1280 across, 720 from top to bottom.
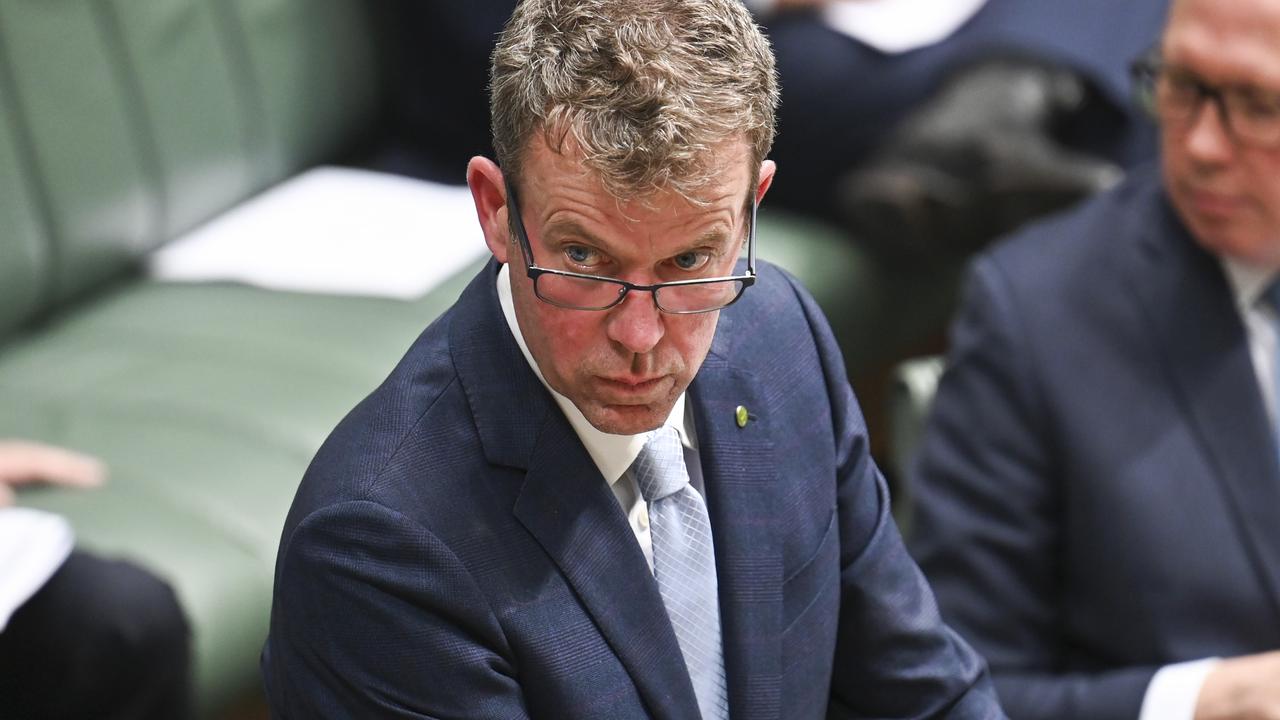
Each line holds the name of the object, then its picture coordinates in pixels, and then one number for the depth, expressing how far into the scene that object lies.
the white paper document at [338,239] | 8.71
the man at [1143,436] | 8.44
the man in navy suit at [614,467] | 7.66
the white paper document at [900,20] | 10.61
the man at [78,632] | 8.26
